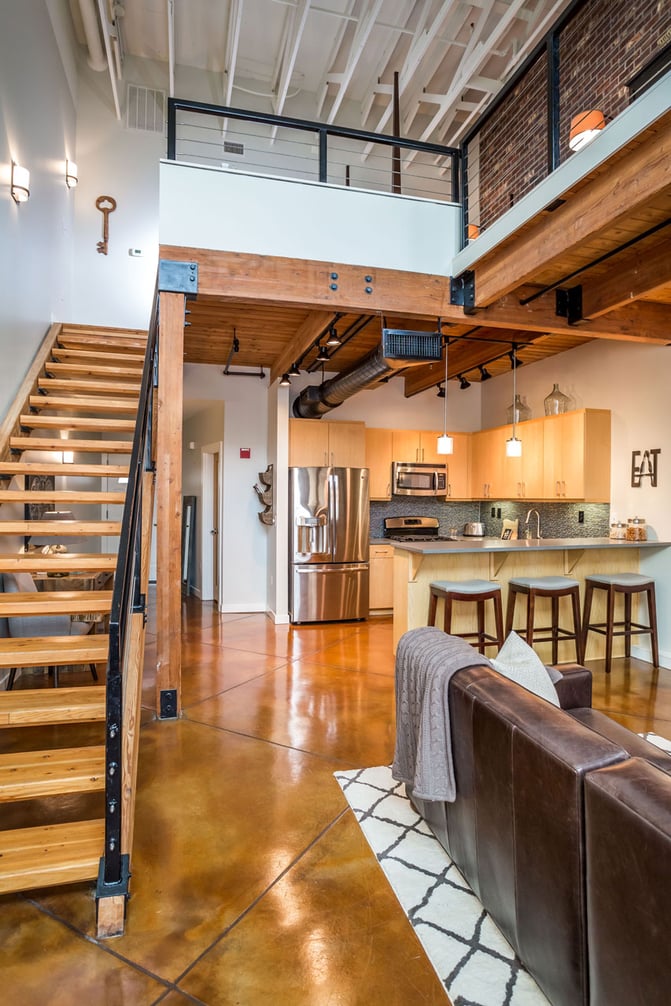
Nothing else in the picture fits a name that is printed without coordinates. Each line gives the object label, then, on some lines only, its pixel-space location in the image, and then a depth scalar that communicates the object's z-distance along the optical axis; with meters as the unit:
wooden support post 3.54
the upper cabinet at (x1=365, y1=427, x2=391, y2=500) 7.23
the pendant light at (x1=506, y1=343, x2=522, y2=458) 5.27
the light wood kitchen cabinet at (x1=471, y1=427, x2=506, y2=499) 6.95
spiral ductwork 4.21
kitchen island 4.73
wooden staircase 1.99
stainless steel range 7.40
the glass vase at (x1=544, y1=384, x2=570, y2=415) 5.90
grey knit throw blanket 2.02
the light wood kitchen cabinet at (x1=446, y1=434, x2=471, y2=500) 7.49
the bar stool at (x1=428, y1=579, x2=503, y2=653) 4.38
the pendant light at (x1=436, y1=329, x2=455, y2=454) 5.29
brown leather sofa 1.14
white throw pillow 2.15
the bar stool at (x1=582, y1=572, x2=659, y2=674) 4.65
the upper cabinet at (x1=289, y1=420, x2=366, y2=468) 6.71
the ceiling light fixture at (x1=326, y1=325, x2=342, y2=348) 4.69
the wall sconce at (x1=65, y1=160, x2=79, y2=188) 6.27
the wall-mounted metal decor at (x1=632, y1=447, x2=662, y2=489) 5.00
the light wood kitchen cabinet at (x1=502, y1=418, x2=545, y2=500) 6.11
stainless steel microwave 7.23
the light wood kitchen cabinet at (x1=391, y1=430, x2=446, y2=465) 7.31
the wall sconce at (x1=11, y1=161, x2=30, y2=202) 4.28
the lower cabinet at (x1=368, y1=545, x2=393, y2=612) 6.97
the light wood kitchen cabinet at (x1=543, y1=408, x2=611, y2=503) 5.40
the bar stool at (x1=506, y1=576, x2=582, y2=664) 4.59
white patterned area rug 1.63
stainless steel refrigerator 6.46
